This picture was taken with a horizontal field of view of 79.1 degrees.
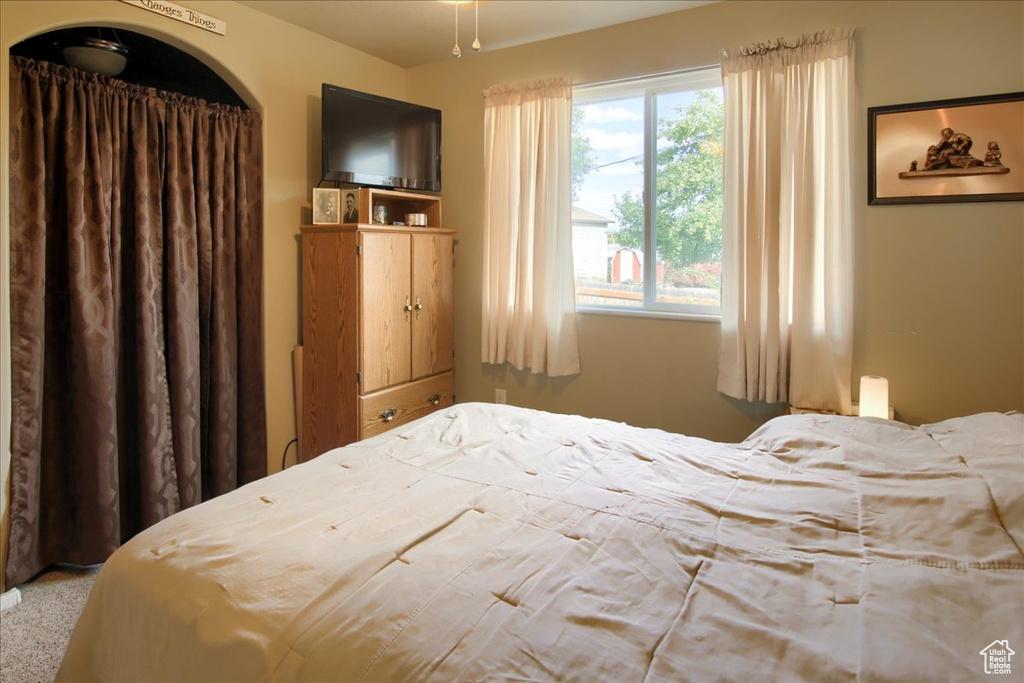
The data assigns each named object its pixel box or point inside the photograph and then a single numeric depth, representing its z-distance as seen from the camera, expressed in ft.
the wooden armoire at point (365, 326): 10.53
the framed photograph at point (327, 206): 10.90
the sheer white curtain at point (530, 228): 11.45
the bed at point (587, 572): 3.25
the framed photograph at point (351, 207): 11.04
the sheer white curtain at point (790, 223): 9.07
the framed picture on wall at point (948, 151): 8.16
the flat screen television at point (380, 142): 10.75
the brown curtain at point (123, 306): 8.01
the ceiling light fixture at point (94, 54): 8.57
